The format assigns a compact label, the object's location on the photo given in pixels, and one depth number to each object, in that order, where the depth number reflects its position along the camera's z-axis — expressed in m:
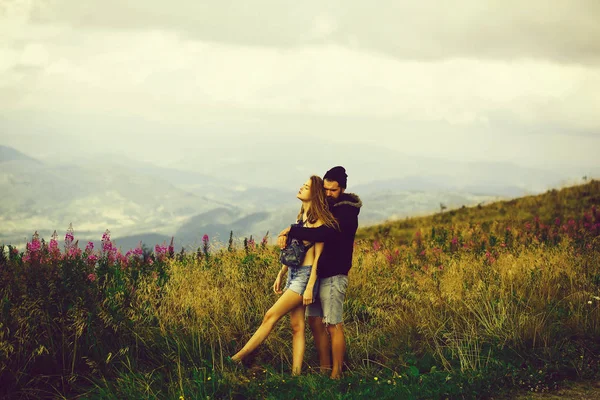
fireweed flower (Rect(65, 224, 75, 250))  7.20
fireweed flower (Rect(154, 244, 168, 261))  8.78
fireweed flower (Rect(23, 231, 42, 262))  6.91
